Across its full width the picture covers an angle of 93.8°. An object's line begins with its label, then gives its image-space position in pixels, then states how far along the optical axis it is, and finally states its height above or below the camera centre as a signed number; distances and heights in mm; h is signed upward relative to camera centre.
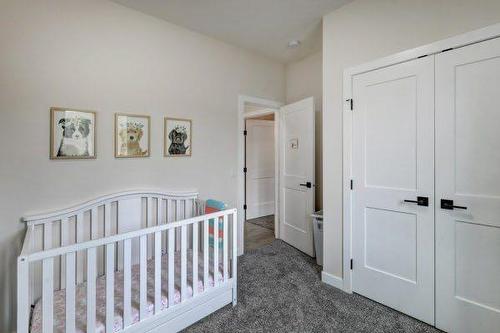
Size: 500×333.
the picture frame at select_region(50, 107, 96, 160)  1899 +273
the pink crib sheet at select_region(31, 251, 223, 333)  1445 -958
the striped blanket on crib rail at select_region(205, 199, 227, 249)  2178 -482
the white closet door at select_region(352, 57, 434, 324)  1834 -175
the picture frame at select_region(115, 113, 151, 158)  2229 +300
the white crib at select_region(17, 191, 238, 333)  1304 -771
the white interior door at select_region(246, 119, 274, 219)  4973 -50
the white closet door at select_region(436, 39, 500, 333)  1569 -152
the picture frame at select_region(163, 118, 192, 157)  2547 +317
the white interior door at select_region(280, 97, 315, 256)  3129 -114
